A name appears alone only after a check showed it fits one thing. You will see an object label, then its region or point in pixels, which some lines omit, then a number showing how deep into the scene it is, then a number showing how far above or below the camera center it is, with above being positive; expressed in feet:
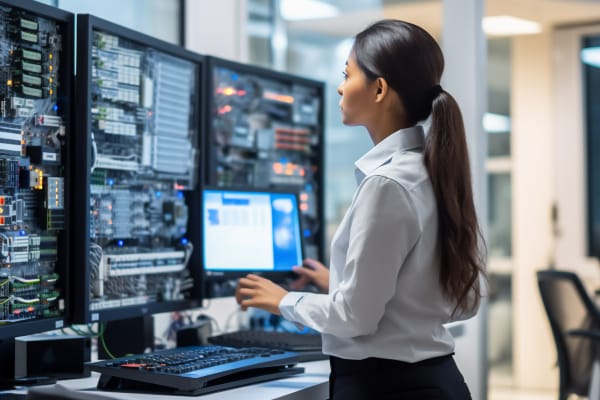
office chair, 12.32 -1.48
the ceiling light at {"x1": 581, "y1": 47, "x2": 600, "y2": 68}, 20.20 +4.08
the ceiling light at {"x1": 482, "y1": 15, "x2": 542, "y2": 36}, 19.22 +4.74
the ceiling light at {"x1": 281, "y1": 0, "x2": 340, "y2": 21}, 14.82 +3.93
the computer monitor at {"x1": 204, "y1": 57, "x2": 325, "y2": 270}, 9.08 +1.06
